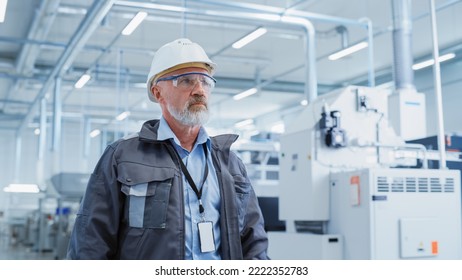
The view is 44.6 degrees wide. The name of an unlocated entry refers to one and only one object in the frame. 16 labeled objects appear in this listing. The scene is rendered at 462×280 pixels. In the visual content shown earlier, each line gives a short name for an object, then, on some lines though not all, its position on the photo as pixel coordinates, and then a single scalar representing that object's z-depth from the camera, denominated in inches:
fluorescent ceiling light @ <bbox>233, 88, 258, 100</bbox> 402.6
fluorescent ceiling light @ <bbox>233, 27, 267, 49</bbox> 255.6
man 57.1
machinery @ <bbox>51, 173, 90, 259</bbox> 317.4
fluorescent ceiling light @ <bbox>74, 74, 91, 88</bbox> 307.0
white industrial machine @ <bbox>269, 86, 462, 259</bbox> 127.6
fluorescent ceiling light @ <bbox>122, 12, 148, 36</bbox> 207.0
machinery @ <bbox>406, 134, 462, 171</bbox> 149.6
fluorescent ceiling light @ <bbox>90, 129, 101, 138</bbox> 543.0
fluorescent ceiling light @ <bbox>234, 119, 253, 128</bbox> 593.2
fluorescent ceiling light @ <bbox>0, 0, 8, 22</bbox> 197.2
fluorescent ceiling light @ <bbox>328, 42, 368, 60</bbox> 279.4
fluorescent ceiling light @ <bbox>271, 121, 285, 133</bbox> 562.9
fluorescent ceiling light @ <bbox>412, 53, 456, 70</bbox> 312.7
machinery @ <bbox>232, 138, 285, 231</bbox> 252.5
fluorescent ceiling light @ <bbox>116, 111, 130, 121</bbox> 361.4
